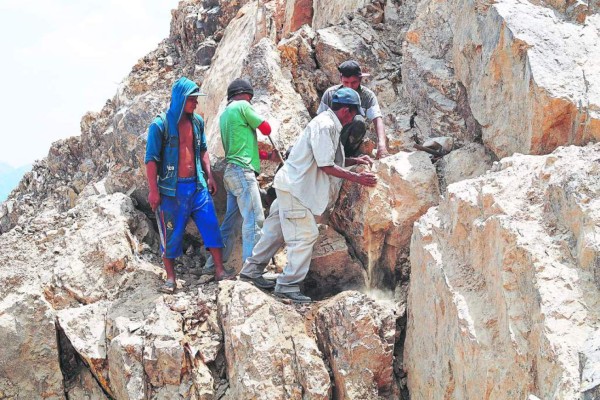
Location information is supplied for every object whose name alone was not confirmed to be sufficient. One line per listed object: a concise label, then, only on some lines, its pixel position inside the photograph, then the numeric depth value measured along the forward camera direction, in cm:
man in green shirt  646
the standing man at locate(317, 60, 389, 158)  615
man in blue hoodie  629
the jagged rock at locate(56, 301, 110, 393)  594
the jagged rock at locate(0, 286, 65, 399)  616
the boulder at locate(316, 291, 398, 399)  535
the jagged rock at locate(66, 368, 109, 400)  607
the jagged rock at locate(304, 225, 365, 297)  636
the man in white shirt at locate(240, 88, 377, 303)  576
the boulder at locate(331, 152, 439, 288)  614
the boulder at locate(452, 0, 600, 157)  513
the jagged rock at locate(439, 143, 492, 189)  610
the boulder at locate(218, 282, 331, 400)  529
